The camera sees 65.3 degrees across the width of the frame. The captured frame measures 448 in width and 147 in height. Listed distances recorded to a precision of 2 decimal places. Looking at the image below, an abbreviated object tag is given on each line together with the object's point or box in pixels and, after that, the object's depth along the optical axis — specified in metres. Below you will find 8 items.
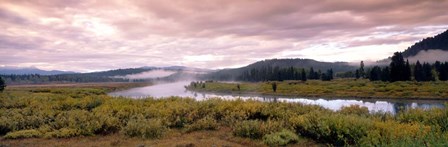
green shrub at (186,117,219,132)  14.88
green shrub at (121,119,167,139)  13.49
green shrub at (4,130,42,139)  14.31
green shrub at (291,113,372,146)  11.25
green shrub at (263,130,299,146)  11.54
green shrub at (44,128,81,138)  14.10
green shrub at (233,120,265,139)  12.73
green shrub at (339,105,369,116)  16.76
